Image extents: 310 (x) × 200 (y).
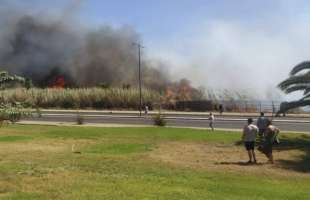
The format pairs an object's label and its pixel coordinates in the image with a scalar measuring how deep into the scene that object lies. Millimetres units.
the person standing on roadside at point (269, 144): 19641
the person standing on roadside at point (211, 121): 34909
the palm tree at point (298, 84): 25641
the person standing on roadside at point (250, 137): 19359
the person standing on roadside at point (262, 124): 24938
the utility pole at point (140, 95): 60244
